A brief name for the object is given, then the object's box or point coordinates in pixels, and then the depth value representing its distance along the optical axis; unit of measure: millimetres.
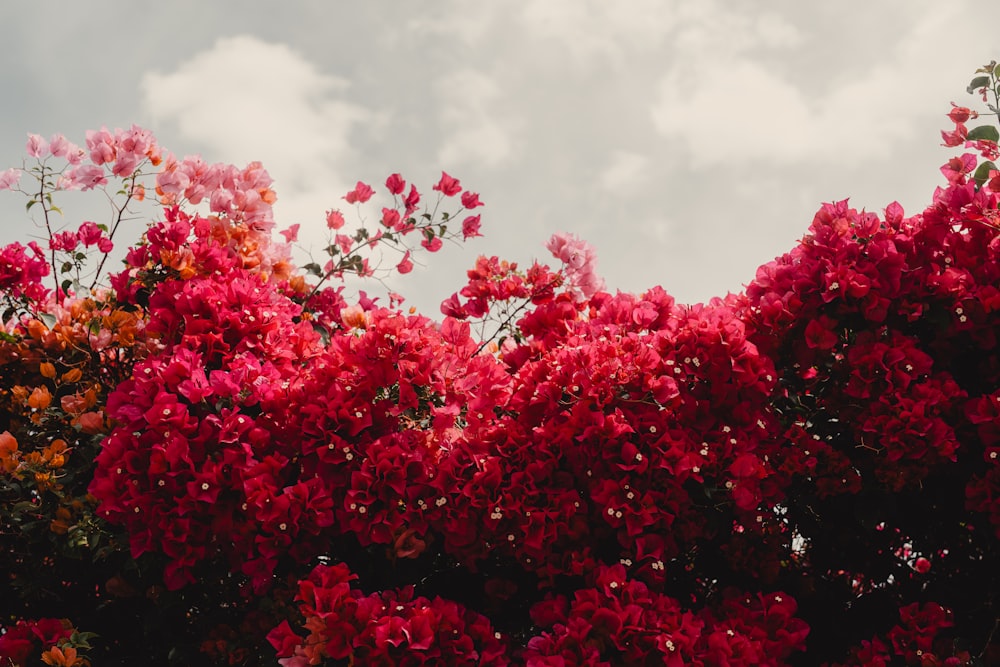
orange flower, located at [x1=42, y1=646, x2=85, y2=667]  2799
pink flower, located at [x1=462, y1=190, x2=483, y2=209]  4301
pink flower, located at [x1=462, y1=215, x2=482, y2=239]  4336
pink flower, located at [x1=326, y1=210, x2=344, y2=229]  4484
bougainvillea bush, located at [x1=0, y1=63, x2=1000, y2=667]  2695
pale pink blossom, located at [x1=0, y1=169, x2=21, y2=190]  3941
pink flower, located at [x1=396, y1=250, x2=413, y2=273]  4496
